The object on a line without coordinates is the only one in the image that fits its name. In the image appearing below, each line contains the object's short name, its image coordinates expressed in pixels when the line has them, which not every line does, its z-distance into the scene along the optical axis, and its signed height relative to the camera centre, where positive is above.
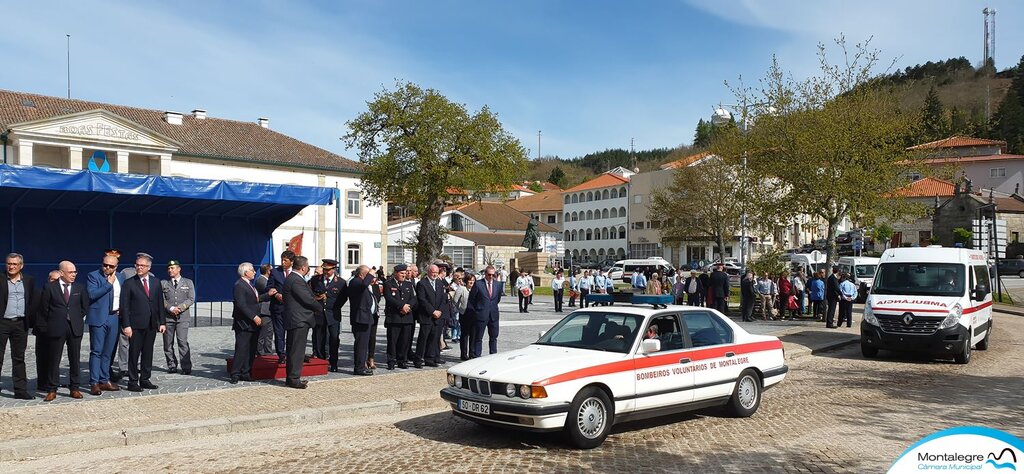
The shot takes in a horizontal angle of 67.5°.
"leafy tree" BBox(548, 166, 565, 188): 159.38 +16.87
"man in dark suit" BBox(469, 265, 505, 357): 13.66 -0.84
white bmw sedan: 7.54 -1.24
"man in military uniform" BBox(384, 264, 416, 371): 12.61 -0.83
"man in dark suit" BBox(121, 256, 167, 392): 10.66 -0.83
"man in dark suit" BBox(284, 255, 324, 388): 10.72 -0.77
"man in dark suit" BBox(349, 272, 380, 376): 12.10 -1.01
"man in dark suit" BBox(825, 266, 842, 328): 22.08 -1.14
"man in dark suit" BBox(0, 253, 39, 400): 9.54 -0.63
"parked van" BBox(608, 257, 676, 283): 58.59 -0.74
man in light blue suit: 10.34 -0.83
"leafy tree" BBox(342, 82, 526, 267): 33.38 +4.85
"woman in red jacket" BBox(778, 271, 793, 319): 24.50 -1.16
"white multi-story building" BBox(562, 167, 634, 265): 92.50 +4.82
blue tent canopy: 15.99 +1.07
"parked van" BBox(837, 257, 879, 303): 33.81 -0.66
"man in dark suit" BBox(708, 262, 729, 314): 23.11 -0.96
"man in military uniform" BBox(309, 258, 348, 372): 12.67 -0.65
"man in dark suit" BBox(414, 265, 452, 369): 13.01 -0.96
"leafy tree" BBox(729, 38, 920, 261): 23.67 +3.32
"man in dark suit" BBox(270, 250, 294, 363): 12.42 -0.68
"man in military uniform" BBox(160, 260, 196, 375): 12.09 -0.82
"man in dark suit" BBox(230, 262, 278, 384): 11.36 -0.91
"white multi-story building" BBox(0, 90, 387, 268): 42.09 +6.41
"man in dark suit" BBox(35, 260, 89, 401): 9.77 -0.75
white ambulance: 14.60 -0.99
